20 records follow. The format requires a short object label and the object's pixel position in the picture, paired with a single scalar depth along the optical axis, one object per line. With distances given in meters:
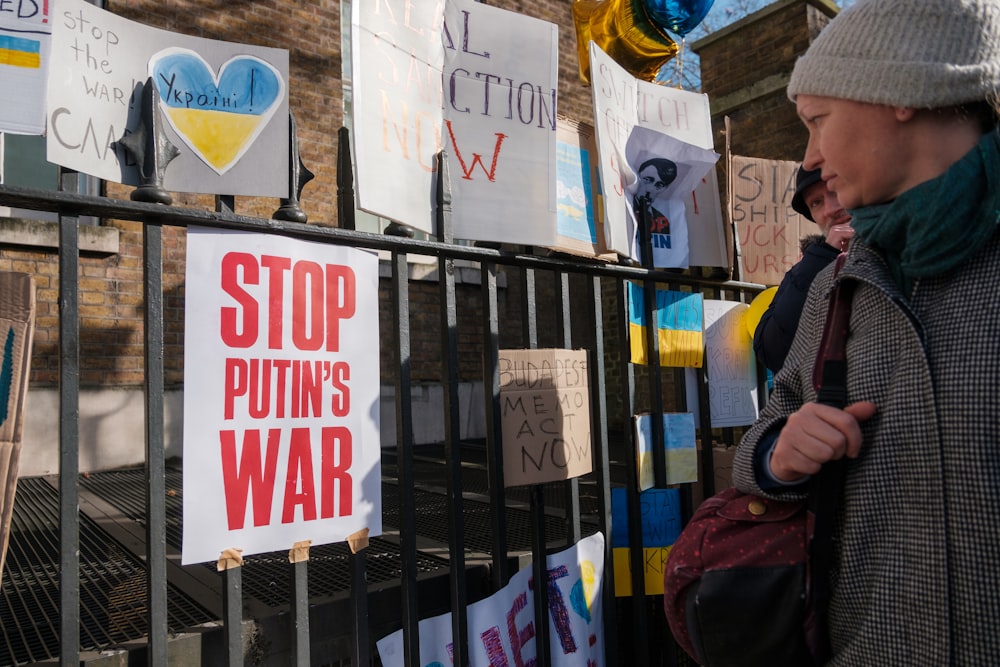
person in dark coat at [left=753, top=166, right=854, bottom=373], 1.87
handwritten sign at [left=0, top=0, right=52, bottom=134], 1.32
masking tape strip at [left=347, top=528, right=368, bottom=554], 1.71
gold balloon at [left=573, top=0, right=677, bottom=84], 2.67
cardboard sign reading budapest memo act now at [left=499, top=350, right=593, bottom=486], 2.04
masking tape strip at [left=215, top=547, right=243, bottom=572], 1.50
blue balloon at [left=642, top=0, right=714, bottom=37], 2.64
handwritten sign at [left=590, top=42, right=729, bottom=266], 2.28
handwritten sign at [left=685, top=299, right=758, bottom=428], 2.82
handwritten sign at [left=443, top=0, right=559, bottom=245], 2.00
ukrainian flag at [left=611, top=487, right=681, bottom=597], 2.44
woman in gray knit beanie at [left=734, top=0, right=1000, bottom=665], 0.90
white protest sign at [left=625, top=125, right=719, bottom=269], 2.50
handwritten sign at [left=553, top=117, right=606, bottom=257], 2.26
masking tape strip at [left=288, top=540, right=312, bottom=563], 1.60
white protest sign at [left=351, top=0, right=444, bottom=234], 1.71
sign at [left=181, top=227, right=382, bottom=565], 1.51
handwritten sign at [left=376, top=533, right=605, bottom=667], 1.93
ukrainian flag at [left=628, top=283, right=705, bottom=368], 2.51
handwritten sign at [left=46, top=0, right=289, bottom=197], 1.39
